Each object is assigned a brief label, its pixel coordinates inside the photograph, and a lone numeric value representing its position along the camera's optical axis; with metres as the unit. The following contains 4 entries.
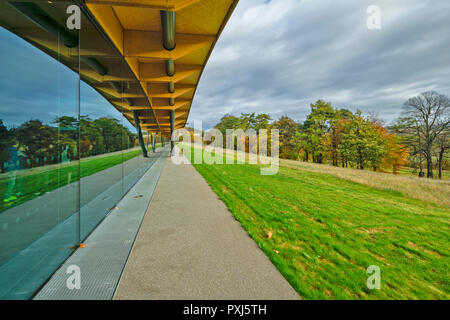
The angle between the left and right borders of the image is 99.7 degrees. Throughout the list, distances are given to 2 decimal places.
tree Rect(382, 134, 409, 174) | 29.06
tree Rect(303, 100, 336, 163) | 34.19
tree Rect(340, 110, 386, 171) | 28.36
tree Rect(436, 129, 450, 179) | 23.33
